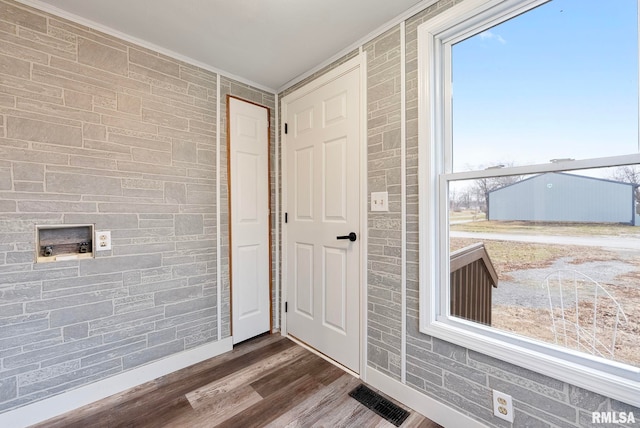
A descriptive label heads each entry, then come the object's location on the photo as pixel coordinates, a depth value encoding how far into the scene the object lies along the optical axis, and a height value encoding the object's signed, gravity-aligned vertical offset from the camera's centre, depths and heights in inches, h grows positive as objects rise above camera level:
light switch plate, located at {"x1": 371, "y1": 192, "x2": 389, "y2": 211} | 68.9 +3.4
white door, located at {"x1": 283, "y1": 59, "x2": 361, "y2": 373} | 77.4 -0.8
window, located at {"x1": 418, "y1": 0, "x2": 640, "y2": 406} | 42.3 +5.1
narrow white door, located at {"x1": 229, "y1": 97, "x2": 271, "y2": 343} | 91.4 -1.0
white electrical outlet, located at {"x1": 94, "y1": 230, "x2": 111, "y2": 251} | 67.2 -6.1
